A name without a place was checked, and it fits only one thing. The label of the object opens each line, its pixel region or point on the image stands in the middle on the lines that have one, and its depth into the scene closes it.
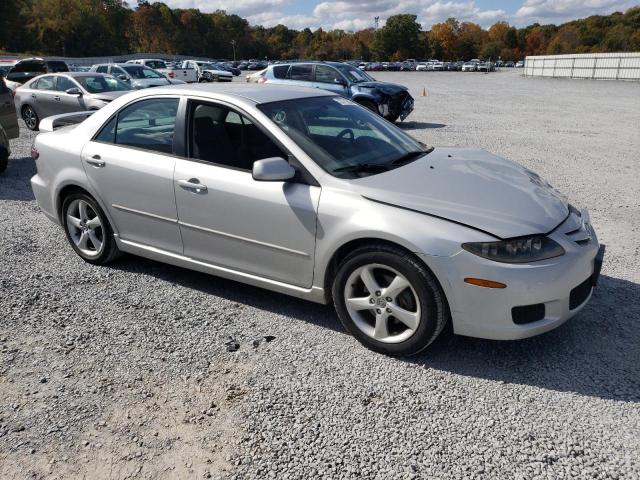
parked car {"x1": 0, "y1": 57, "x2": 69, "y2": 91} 21.24
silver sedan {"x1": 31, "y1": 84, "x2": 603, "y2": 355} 3.26
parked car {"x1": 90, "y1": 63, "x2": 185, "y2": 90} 19.22
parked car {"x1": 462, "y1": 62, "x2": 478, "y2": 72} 80.31
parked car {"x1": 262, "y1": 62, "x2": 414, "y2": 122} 14.76
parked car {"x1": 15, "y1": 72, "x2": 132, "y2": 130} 13.42
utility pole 121.50
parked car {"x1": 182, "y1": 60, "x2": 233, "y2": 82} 38.77
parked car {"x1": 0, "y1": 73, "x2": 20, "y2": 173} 10.90
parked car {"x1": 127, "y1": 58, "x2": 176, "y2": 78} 32.69
